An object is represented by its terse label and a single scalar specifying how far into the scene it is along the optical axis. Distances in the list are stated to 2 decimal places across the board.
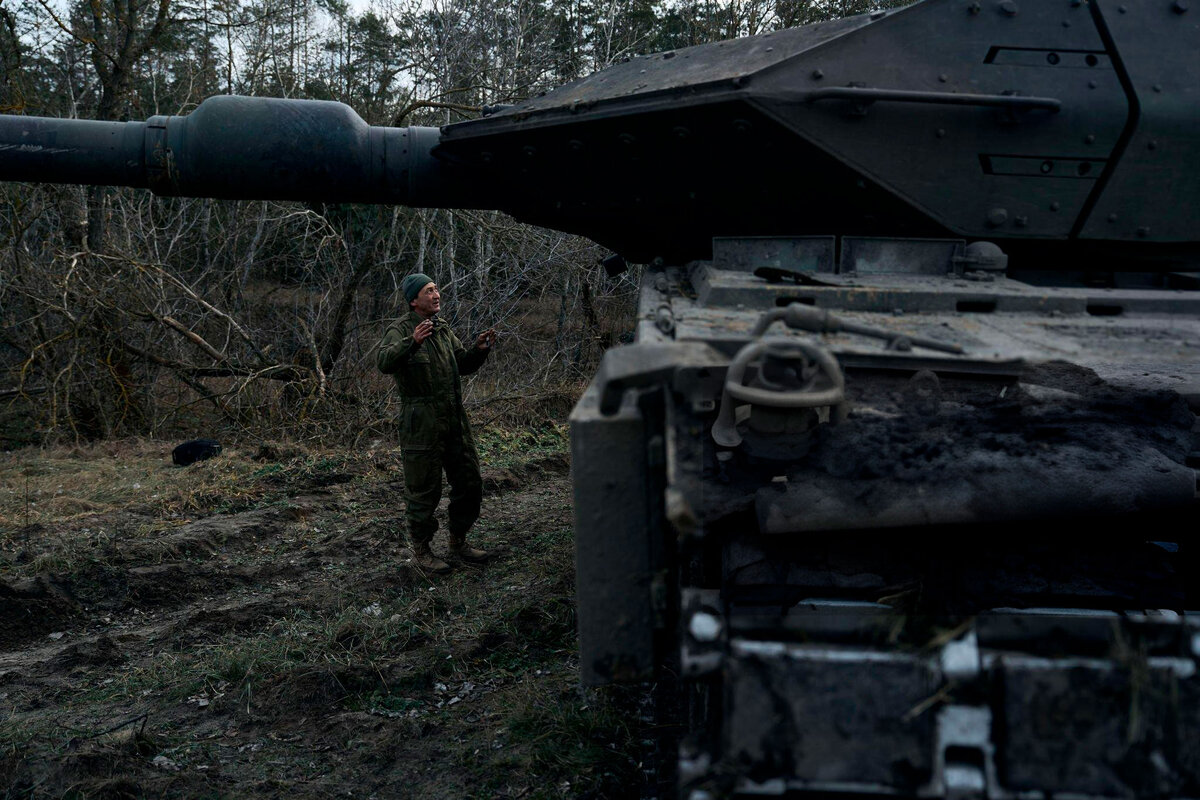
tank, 1.64
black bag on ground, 7.07
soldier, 4.90
